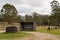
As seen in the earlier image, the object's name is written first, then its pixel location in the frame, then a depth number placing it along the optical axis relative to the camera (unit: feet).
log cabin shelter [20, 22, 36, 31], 63.63
